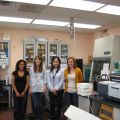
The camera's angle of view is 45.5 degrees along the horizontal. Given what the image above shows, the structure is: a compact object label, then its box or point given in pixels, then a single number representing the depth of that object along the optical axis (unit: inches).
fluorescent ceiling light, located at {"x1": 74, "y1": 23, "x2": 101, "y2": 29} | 158.2
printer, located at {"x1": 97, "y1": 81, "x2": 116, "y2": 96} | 78.7
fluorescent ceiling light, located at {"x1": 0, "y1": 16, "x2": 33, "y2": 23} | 138.2
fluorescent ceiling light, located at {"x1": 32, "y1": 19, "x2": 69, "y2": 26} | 146.7
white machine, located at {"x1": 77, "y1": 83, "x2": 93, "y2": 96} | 93.7
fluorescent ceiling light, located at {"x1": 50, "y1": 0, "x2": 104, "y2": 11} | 101.8
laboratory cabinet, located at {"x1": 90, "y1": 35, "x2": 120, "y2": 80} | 117.4
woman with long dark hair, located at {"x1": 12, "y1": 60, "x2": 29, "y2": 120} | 117.1
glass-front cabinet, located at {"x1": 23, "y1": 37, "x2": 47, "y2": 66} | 173.5
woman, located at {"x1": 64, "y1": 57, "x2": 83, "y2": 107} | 109.8
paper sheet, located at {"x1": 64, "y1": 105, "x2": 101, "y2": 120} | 71.6
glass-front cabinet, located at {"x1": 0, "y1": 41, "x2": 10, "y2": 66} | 164.9
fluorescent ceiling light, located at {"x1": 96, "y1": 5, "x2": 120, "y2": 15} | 111.6
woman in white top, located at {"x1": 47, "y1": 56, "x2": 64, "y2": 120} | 119.0
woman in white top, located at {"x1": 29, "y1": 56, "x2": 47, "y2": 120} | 117.5
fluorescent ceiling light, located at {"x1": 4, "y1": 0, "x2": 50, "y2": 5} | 100.5
